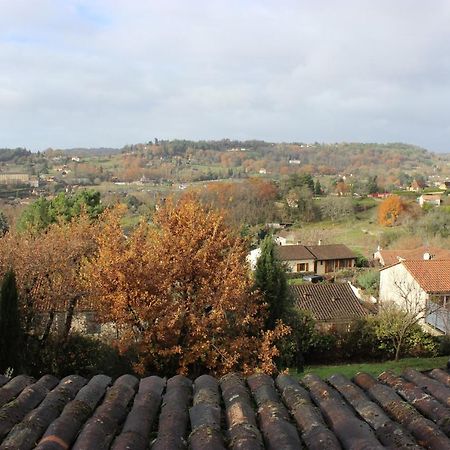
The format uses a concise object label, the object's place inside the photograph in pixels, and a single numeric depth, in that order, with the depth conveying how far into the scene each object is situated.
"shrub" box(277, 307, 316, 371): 18.17
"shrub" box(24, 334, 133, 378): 14.73
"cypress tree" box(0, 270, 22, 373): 12.62
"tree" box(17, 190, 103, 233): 31.36
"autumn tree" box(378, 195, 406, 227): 61.68
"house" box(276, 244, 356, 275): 45.56
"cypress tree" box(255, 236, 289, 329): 18.50
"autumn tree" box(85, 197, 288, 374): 13.76
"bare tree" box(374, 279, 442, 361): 19.48
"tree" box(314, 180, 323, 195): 76.57
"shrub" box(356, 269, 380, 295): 34.25
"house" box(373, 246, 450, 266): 35.81
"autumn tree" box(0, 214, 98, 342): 14.67
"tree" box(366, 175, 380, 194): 82.44
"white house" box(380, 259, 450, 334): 23.02
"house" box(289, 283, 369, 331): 23.56
